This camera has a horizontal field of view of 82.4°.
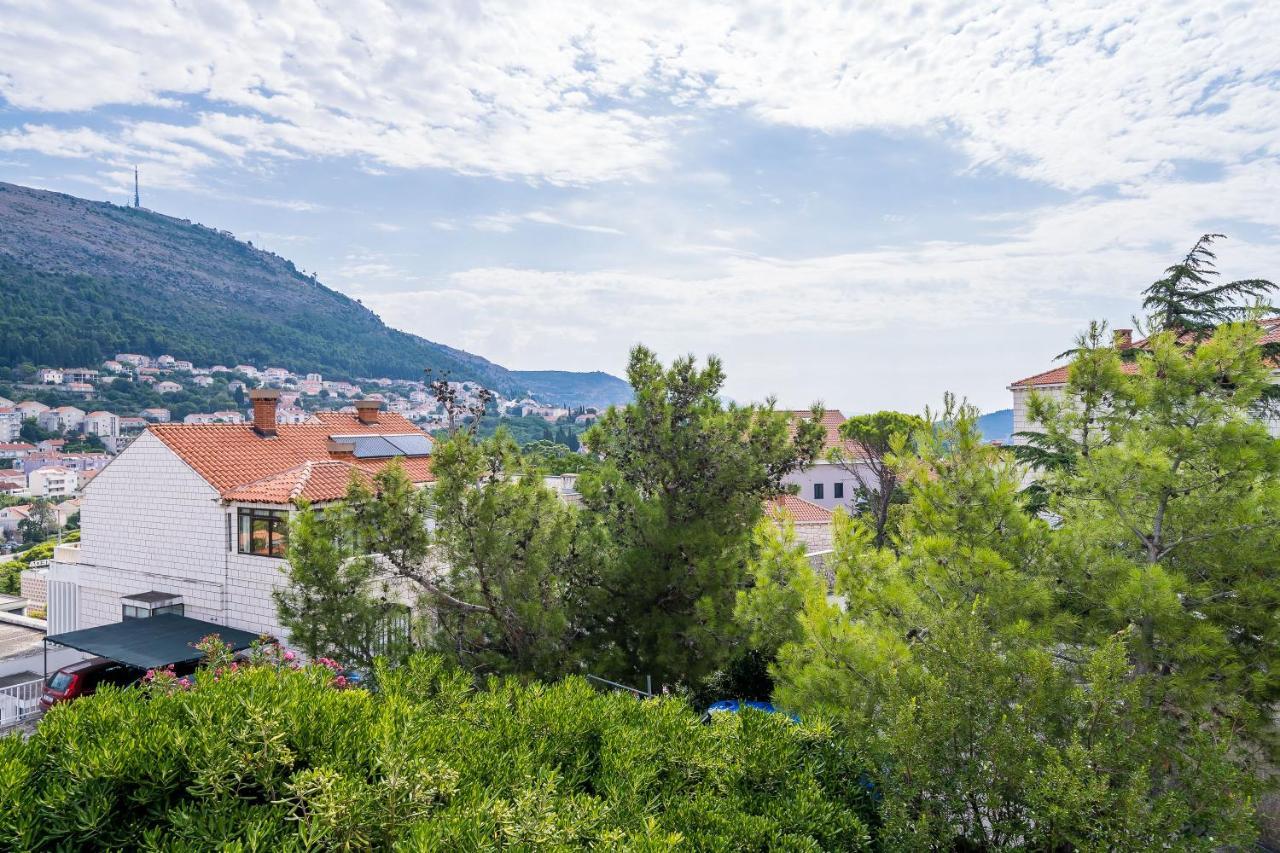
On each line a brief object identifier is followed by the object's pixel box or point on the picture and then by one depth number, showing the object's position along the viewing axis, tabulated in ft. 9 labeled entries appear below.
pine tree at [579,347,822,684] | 37.27
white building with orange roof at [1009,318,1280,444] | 77.60
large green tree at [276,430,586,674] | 32.83
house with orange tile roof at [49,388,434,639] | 55.93
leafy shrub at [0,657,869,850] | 9.77
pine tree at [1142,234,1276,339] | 56.90
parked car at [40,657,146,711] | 47.32
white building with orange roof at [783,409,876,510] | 155.53
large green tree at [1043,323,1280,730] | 20.66
